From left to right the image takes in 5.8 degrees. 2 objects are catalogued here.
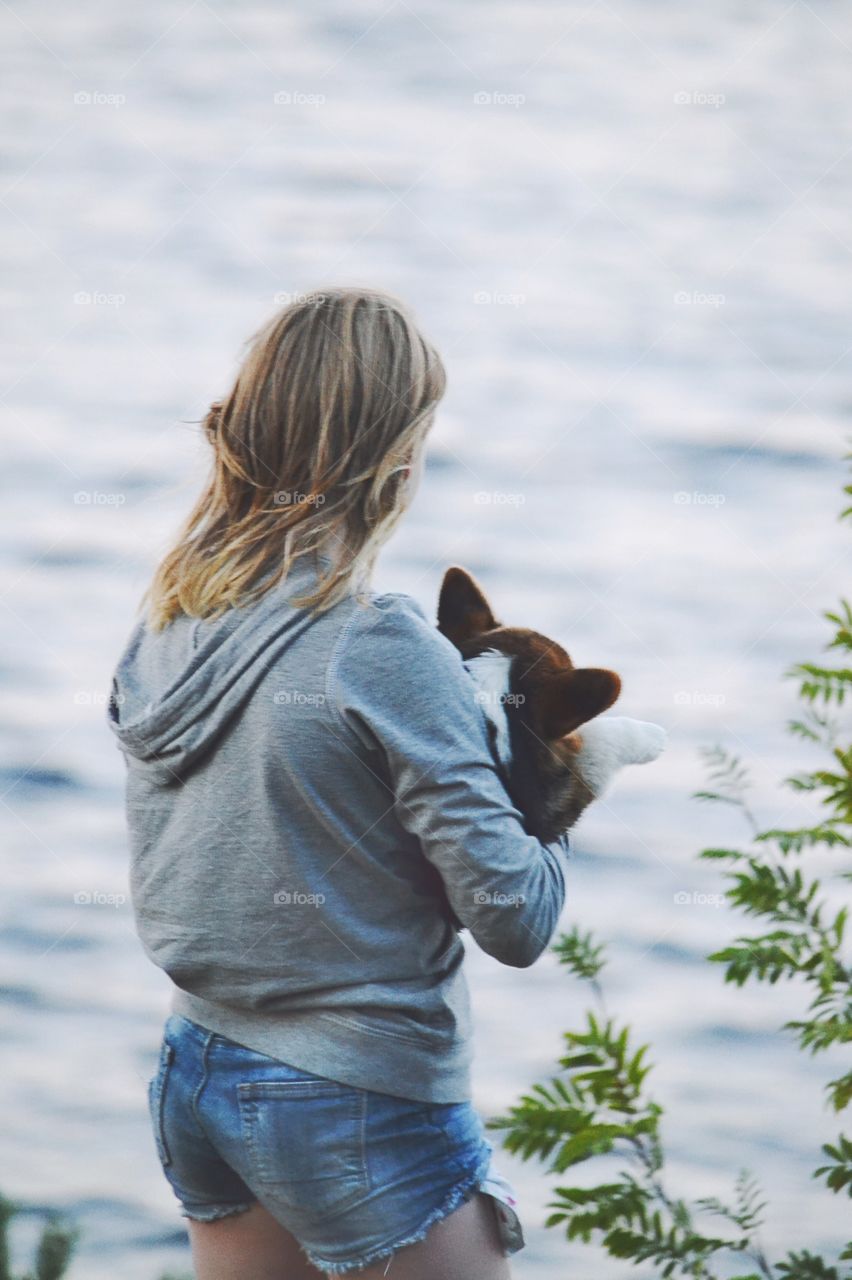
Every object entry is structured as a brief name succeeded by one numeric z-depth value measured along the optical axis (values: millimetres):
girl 8497
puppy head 8643
